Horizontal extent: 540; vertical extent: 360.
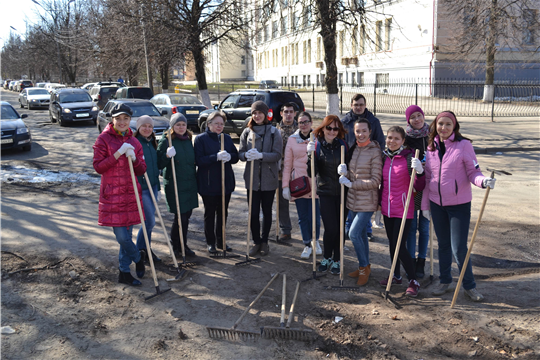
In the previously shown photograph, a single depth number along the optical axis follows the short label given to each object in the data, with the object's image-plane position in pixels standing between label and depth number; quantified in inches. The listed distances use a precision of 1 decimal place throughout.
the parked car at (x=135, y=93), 837.2
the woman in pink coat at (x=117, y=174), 172.9
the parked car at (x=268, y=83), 1571.9
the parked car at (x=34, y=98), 1202.6
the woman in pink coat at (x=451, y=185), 165.0
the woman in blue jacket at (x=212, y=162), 213.8
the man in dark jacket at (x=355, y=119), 234.4
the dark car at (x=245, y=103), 536.1
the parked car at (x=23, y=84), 2318.9
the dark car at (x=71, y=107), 775.1
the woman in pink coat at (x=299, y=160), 216.7
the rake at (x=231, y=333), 148.3
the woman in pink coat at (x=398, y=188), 175.8
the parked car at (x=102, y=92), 1064.2
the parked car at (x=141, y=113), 544.4
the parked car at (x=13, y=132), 502.9
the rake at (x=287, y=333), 147.8
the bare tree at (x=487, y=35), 797.9
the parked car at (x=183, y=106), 663.1
